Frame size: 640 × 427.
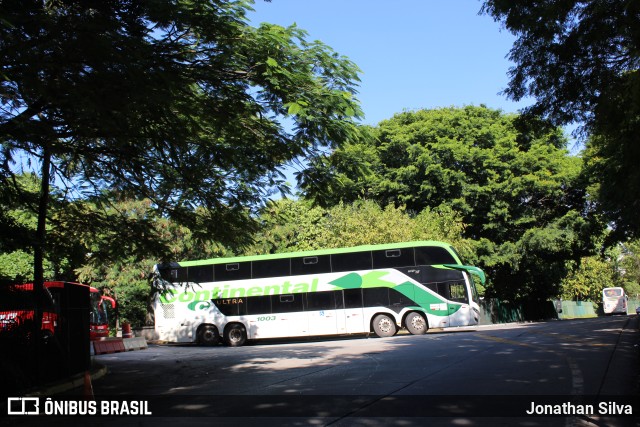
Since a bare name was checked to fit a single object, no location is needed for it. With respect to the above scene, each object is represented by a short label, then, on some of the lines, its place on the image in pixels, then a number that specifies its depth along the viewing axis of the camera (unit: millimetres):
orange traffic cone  8469
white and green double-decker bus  24125
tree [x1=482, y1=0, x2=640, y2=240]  8938
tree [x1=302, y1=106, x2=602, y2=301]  34719
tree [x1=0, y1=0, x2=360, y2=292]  7613
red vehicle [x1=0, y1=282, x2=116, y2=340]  10117
